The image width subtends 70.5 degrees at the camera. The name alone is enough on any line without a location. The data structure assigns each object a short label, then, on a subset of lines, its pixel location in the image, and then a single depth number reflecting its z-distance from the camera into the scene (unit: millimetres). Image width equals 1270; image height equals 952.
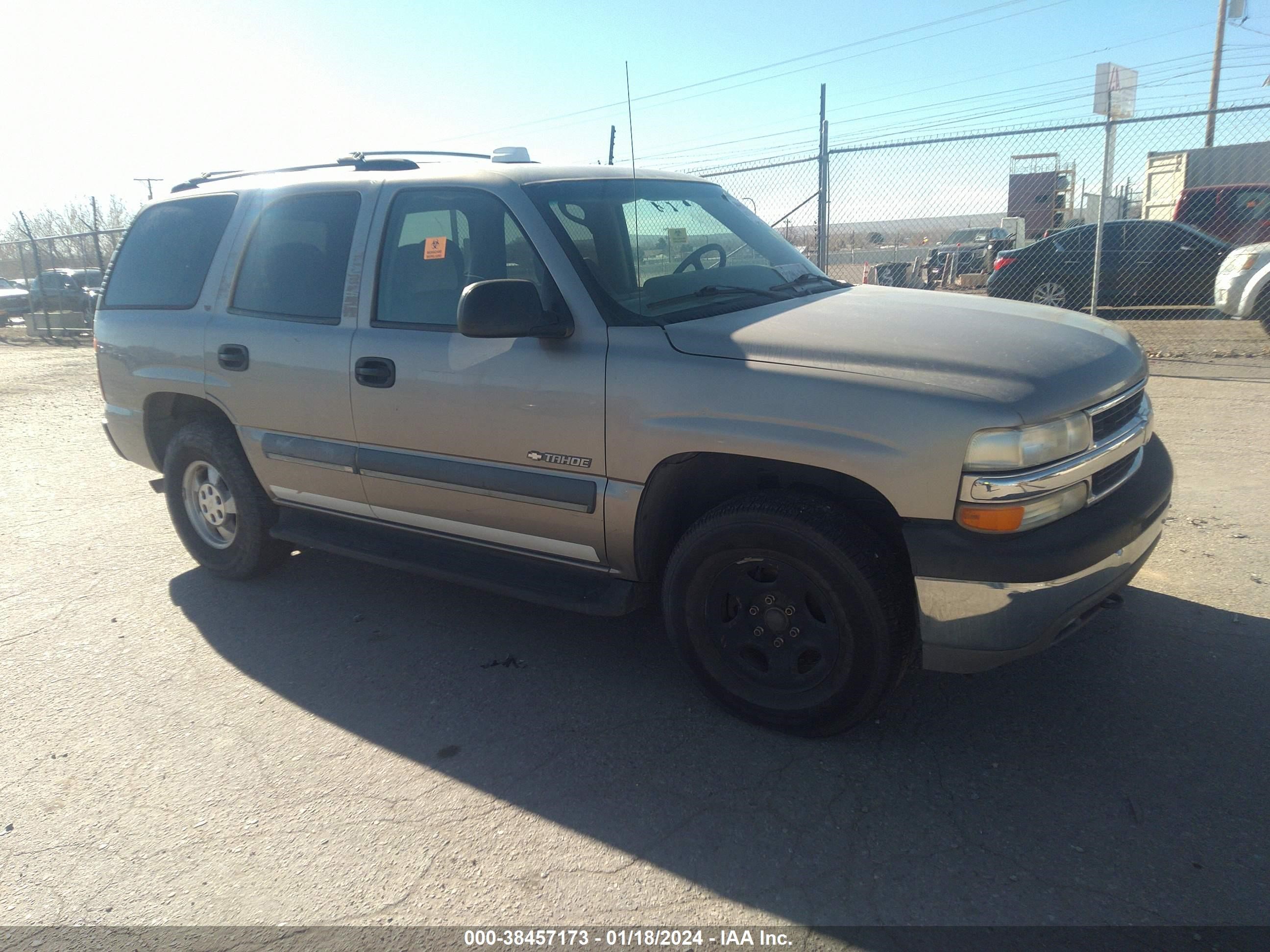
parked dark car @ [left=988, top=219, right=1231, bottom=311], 12273
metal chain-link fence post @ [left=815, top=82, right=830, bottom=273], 9327
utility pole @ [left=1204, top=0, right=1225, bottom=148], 22797
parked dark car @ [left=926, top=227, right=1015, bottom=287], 17016
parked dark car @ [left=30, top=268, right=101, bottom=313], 21031
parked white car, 9609
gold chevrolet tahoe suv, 2699
